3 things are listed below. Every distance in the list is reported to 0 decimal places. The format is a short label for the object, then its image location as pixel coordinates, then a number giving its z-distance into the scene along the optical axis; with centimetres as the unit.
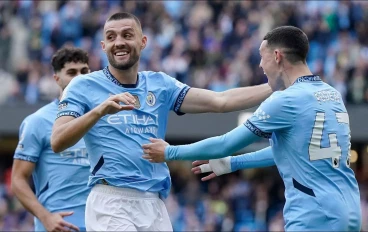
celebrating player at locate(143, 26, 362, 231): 1320
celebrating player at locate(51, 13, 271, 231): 1484
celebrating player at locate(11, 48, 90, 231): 1786
